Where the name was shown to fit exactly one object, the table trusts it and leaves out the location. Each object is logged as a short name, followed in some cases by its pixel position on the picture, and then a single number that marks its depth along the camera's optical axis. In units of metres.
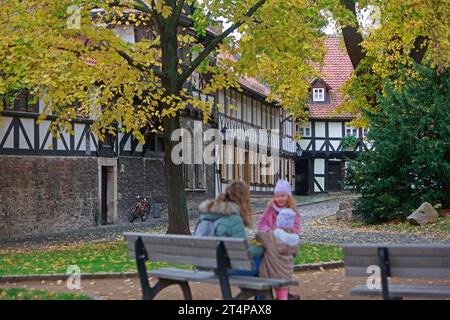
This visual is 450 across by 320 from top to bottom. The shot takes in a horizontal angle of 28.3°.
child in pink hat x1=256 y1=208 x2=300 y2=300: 9.87
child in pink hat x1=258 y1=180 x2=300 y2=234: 10.02
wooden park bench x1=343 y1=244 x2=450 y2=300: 8.88
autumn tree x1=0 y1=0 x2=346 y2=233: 18.05
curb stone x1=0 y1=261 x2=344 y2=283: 14.22
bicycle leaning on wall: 33.09
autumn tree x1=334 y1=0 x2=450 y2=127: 22.98
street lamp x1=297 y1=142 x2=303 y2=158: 62.03
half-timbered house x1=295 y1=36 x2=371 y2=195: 63.38
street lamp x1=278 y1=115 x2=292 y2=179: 57.62
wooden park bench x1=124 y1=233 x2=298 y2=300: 9.13
